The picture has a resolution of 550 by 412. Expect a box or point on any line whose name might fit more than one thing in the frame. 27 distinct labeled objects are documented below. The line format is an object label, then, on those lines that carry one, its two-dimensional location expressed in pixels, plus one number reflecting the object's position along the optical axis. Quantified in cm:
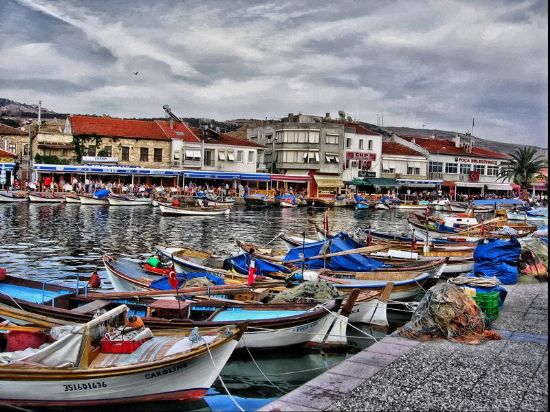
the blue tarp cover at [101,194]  5925
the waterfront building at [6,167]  6347
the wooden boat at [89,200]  5872
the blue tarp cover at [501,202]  6069
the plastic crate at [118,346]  1011
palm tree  7994
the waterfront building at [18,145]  6950
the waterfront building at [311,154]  8056
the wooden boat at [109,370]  928
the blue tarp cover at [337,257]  1967
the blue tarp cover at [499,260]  1881
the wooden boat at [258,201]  6844
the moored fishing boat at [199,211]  5244
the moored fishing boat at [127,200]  5941
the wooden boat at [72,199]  5881
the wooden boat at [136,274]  1647
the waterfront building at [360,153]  8462
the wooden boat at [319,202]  7256
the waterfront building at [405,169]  8838
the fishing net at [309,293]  1427
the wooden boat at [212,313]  1204
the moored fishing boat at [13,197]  5688
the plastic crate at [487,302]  1298
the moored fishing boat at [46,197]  5781
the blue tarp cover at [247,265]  1928
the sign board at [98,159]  6650
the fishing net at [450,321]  1174
